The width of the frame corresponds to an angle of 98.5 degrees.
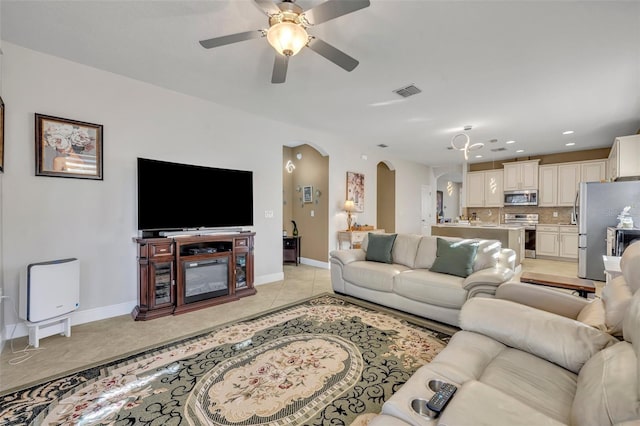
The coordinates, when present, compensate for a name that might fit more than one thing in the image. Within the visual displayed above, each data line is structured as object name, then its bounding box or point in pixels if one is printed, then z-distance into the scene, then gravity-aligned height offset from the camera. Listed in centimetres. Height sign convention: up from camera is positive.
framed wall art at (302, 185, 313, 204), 622 +42
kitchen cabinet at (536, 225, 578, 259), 658 -69
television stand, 308 -68
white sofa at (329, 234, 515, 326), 274 -73
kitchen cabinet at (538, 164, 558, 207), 713 +71
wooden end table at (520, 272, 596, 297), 266 -71
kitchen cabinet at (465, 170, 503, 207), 802 +73
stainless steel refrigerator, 434 -2
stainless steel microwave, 739 +42
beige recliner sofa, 87 -66
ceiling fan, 178 +131
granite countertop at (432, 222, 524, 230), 541 -27
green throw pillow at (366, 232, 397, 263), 380 -49
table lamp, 578 +9
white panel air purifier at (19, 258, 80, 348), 240 -76
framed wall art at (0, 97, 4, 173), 246 +68
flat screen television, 316 +20
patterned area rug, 163 -119
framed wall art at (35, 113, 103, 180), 273 +67
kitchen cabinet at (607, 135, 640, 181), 462 +95
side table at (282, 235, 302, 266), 617 -83
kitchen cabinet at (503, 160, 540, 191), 741 +104
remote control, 102 -72
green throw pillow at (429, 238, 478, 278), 306 -52
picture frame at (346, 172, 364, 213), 608 +52
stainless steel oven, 718 -40
